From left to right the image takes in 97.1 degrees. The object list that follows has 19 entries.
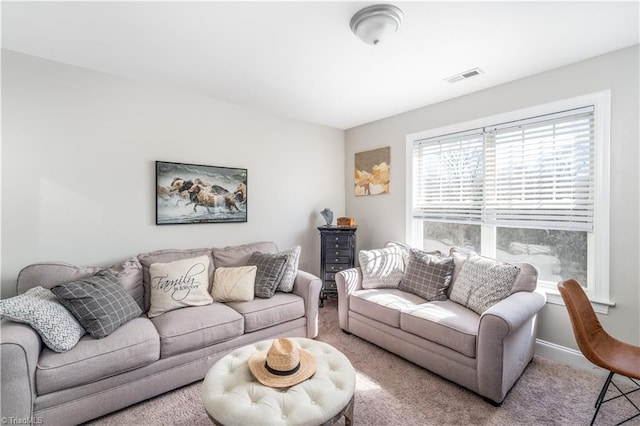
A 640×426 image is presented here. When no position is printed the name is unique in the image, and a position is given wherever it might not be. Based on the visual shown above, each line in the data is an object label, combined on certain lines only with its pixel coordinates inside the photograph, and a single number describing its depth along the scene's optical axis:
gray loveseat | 1.90
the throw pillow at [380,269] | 3.03
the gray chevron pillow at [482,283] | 2.32
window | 2.34
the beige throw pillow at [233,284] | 2.64
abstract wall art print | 3.92
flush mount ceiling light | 1.75
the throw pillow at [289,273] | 2.88
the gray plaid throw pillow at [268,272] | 2.74
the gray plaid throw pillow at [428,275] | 2.71
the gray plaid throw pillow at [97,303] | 1.87
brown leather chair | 1.64
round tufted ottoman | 1.28
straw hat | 1.48
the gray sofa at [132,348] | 1.54
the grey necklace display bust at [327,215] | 3.93
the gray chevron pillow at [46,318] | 1.65
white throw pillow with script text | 2.36
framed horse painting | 2.90
